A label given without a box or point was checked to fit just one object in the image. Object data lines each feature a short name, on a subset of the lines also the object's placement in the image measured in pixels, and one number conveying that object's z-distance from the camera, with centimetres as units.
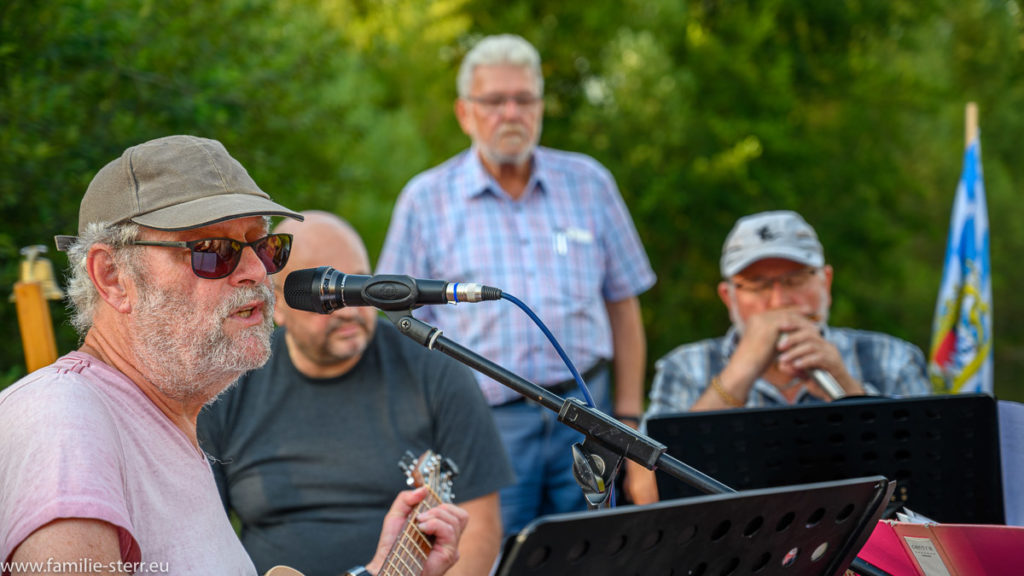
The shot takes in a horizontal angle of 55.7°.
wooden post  263
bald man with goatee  293
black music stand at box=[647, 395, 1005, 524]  230
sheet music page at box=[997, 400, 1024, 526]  232
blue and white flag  410
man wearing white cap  322
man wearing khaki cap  165
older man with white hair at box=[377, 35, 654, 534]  382
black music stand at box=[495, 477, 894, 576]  127
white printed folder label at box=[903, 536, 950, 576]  176
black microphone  180
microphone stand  174
